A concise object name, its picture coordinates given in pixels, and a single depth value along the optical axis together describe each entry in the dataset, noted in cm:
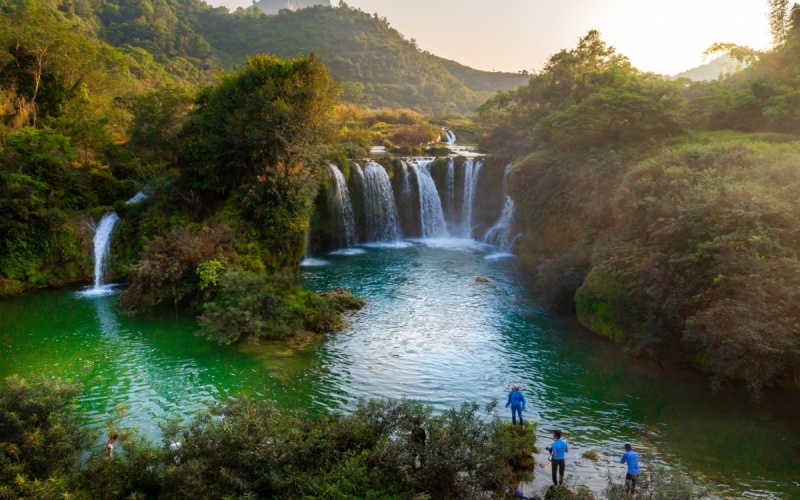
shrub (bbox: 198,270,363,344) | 1567
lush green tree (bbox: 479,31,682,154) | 2275
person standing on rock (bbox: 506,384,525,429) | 1095
